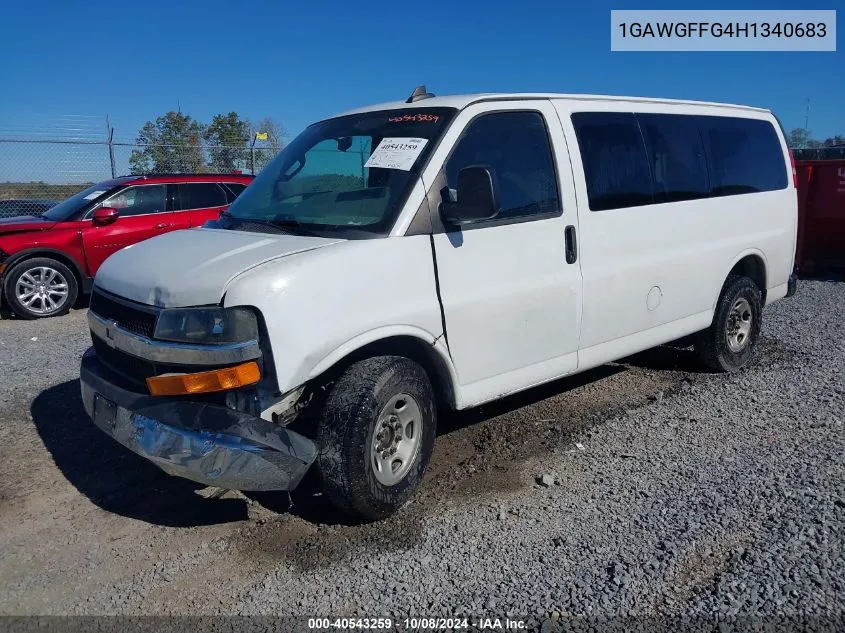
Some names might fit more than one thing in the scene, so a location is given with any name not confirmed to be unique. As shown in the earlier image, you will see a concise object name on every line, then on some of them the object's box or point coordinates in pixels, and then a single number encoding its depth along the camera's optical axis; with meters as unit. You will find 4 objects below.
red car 8.84
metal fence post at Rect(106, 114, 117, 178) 14.67
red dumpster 10.84
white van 3.11
